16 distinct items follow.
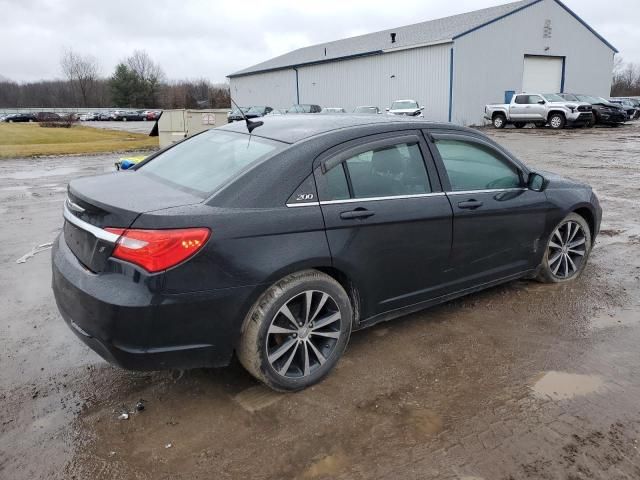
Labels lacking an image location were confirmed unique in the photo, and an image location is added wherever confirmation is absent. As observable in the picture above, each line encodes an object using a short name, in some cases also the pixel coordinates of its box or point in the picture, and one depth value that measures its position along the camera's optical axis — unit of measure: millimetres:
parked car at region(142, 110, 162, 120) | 64631
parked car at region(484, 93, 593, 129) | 26922
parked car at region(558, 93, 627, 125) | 27748
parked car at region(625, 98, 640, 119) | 36750
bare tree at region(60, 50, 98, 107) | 102562
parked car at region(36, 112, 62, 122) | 51188
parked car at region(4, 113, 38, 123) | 62312
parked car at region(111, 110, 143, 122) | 67062
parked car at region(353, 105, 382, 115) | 24266
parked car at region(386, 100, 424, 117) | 27967
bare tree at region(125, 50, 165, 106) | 89125
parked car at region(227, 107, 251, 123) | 33828
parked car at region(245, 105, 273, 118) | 37081
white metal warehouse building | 31422
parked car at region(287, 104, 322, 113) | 30342
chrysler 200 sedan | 2738
